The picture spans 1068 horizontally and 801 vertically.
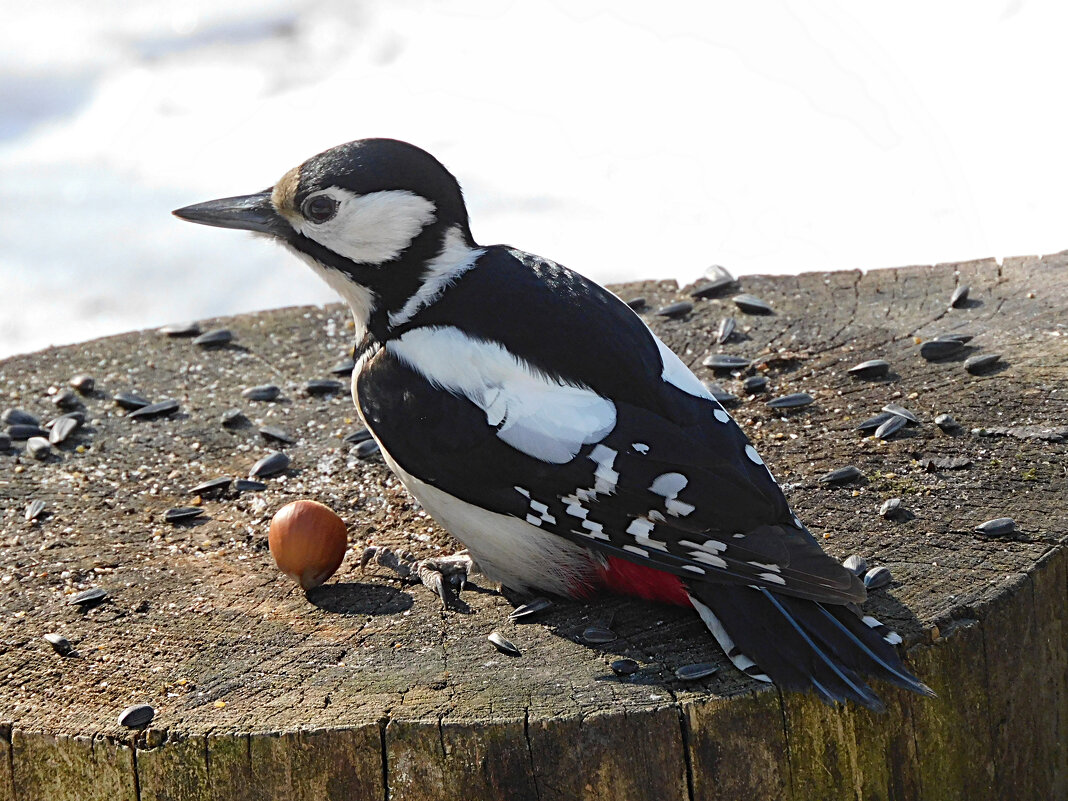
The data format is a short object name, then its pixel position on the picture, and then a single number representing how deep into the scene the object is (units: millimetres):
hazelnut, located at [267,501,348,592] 5850
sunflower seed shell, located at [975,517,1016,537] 5762
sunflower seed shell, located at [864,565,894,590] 5441
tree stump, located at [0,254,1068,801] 4781
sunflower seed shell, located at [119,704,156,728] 4914
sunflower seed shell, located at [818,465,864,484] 6434
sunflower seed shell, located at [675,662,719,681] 4895
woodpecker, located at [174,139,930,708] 5070
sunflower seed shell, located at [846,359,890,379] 7621
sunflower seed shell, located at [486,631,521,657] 5207
